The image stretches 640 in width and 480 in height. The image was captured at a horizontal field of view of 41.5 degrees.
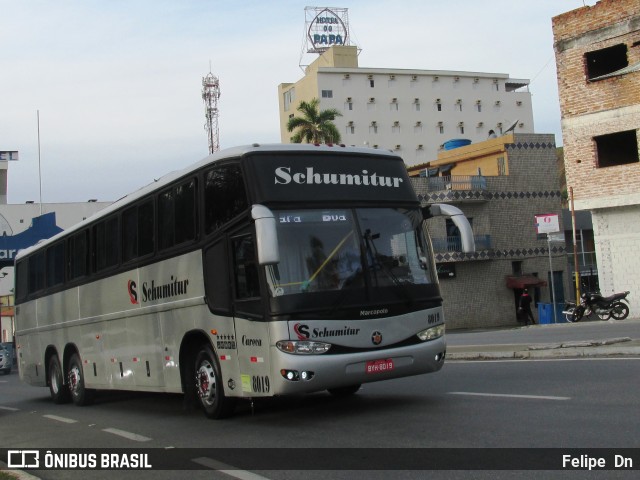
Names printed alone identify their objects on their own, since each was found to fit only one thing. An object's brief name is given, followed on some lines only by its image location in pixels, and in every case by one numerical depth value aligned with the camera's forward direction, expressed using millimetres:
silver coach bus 9414
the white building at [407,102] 100438
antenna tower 101250
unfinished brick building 35312
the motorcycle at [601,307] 31219
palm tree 58531
